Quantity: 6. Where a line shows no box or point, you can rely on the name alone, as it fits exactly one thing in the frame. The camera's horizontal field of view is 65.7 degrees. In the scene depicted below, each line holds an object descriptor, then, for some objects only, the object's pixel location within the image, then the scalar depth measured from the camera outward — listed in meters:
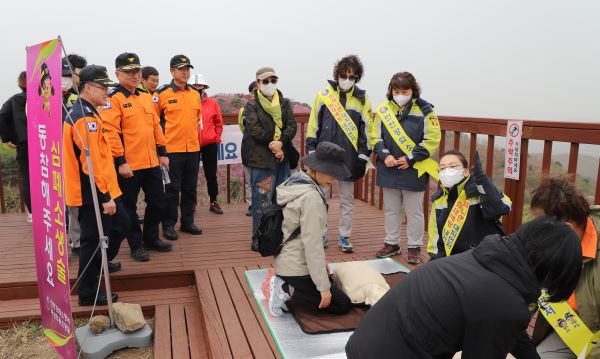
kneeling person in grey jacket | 2.83
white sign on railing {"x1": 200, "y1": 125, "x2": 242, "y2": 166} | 6.32
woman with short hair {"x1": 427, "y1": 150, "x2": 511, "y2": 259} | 2.96
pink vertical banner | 2.47
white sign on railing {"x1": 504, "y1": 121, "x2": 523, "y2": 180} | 3.74
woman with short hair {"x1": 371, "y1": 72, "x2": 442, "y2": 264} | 4.00
